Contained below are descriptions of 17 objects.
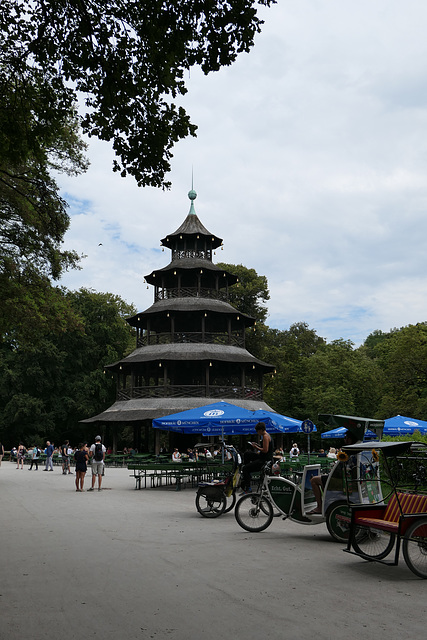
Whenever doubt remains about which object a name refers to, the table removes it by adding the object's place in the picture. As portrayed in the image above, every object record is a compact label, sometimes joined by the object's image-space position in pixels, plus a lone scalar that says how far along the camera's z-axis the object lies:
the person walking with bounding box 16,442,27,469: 38.97
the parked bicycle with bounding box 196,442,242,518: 12.79
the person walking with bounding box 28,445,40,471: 37.11
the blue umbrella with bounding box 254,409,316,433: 17.55
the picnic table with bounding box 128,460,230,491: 19.52
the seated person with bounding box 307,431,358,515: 9.84
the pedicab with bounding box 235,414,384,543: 9.37
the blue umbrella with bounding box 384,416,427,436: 23.32
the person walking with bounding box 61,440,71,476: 31.14
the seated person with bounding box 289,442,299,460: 30.98
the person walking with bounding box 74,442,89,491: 19.62
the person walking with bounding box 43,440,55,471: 34.23
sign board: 20.95
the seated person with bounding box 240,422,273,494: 11.58
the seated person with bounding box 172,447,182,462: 29.77
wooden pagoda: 41.53
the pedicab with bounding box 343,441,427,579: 7.13
